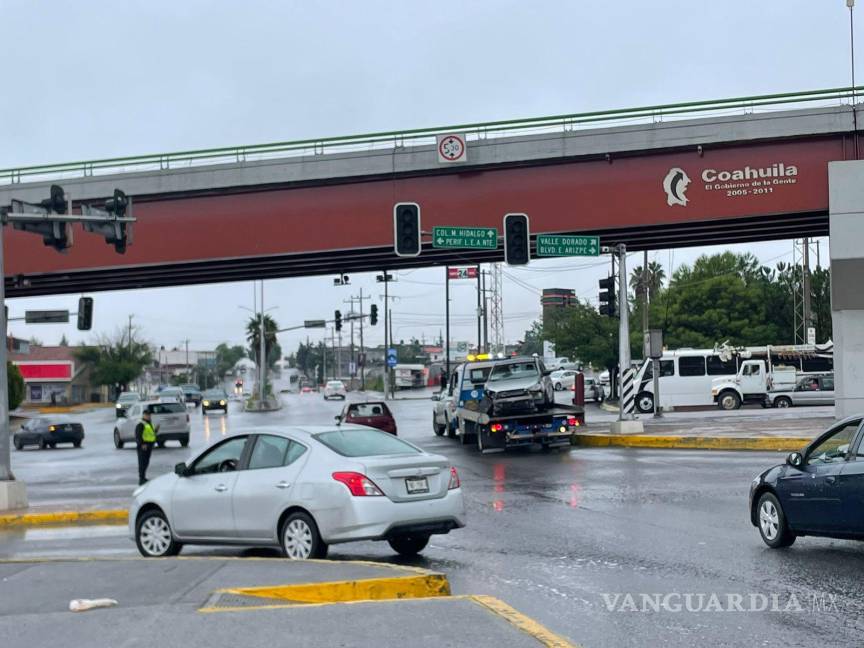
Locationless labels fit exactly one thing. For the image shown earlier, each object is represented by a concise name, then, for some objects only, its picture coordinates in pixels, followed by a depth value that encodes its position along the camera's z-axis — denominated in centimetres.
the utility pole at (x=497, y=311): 8838
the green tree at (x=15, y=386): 6700
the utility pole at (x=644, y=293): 5895
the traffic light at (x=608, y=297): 3030
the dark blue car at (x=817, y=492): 1096
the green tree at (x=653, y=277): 10696
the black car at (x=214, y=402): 6844
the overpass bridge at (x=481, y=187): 2870
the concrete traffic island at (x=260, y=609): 706
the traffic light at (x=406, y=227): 2748
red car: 3252
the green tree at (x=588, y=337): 6794
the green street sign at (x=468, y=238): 2883
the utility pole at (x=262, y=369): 8131
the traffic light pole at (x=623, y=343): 3039
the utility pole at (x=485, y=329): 7676
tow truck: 2775
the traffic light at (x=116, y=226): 2148
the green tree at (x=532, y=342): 11968
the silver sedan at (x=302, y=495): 1126
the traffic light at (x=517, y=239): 2802
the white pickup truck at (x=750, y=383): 4894
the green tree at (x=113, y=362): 11044
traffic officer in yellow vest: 2378
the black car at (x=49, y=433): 4412
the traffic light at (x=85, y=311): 3484
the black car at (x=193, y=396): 8488
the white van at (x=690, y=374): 5050
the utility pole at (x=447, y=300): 7550
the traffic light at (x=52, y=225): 2047
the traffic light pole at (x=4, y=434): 1978
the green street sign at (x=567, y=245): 2911
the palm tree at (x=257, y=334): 10736
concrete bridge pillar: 2736
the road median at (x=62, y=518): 1812
